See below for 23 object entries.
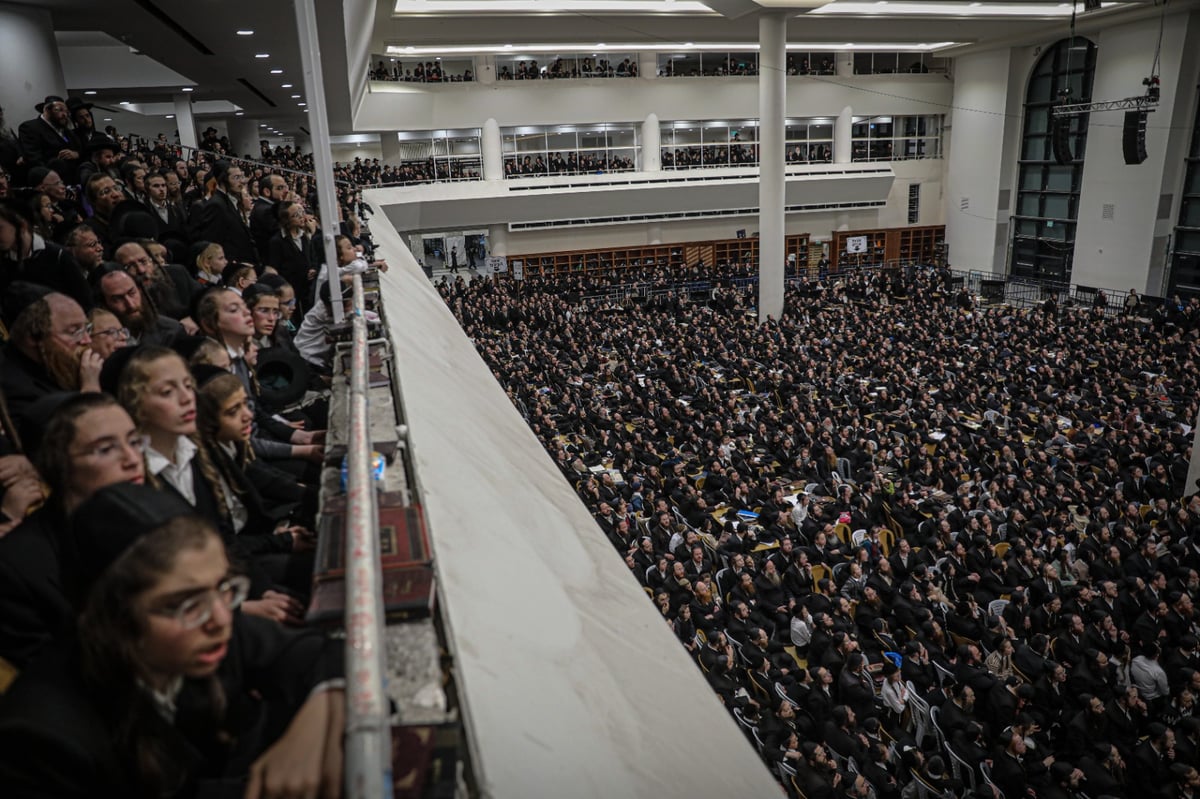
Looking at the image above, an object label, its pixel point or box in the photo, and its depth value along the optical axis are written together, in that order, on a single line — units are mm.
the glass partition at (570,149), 26344
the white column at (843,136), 27656
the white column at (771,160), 18719
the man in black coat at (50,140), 6289
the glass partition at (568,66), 26031
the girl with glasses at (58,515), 1550
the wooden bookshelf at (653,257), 26719
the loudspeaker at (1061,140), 18297
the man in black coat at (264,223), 5984
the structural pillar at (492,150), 25391
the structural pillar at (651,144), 26375
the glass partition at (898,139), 28719
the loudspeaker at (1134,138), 17234
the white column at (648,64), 26281
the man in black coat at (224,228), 5301
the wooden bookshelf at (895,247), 28469
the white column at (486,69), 25438
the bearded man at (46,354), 2396
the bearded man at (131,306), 3074
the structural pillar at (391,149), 26766
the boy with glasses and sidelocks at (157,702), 1143
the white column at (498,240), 26109
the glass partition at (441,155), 26297
